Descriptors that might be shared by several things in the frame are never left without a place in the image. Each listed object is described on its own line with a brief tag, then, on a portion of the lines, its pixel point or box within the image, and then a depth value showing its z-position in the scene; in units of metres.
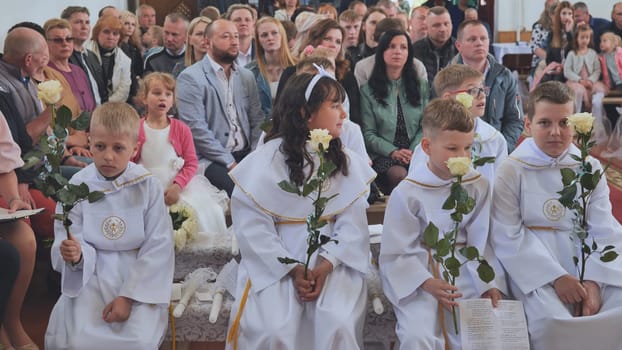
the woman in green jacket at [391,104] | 5.47
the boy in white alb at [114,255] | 3.30
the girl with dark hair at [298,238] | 3.26
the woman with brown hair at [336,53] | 5.55
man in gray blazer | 5.46
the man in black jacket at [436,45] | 6.63
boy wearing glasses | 4.40
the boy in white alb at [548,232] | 3.30
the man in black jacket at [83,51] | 6.42
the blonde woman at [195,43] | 6.46
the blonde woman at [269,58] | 5.92
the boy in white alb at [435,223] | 3.30
